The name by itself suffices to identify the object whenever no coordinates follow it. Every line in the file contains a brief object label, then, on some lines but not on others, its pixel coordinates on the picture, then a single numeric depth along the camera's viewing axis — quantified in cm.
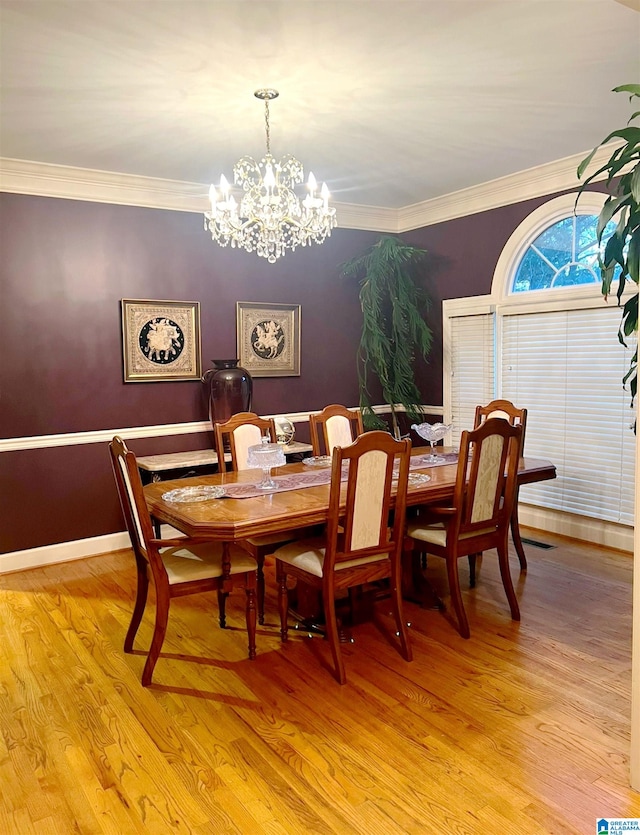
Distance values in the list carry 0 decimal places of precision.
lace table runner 305
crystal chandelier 324
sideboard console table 434
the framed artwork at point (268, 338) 510
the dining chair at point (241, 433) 381
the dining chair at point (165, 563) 267
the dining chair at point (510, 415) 399
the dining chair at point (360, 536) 264
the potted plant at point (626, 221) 214
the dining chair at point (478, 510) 303
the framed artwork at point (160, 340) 457
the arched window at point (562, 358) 424
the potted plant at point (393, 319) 527
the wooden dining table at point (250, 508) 252
